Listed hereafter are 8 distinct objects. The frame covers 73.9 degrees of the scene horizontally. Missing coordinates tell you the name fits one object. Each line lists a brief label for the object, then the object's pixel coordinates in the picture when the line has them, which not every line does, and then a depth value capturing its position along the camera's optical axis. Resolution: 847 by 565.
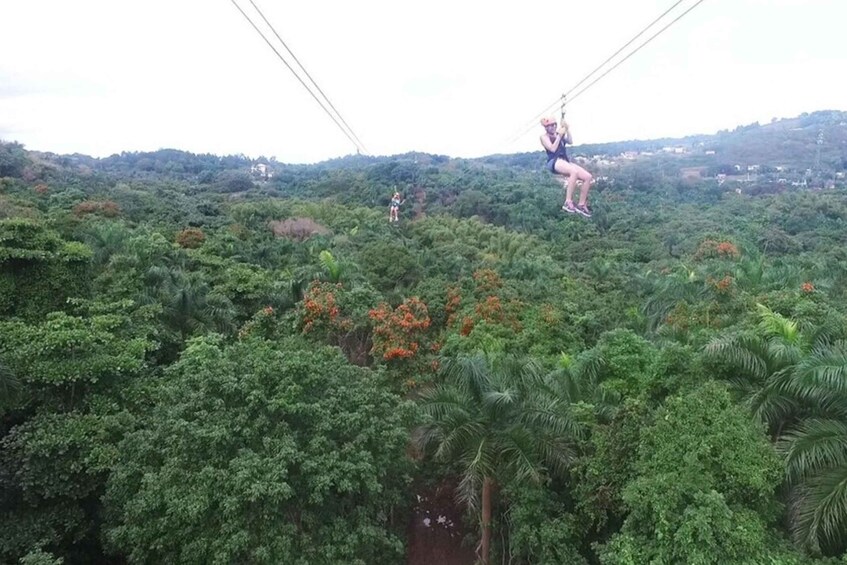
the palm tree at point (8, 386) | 8.77
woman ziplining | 8.80
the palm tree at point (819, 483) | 6.36
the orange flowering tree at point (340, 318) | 14.46
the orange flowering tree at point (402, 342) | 13.61
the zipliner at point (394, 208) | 37.28
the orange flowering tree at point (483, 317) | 15.41
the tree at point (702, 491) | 5.85
